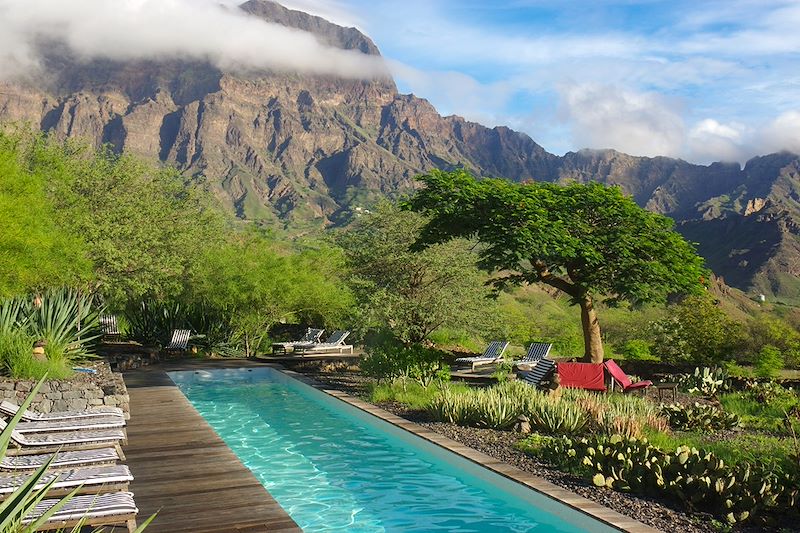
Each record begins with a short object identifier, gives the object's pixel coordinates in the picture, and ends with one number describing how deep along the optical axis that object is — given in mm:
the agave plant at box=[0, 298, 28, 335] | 11622
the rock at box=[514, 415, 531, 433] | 8888
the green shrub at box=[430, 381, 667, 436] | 8516
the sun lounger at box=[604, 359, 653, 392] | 11312
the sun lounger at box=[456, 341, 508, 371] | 16625
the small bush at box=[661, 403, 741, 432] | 9000
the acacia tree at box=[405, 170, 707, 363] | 12445
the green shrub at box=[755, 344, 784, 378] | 14789
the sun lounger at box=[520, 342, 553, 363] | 17031
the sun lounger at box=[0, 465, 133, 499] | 4711
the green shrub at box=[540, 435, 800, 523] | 5523
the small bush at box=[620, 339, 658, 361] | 19484
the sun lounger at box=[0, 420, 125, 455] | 6344
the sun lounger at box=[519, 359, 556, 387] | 11660
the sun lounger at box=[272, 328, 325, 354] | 21000
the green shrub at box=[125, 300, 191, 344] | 21781
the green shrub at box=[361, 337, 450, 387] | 12297
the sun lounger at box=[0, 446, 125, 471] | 5409
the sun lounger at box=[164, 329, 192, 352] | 20547
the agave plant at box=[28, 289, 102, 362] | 12625
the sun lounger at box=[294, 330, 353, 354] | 20297
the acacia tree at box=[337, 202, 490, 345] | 16203
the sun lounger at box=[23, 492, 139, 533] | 4086
